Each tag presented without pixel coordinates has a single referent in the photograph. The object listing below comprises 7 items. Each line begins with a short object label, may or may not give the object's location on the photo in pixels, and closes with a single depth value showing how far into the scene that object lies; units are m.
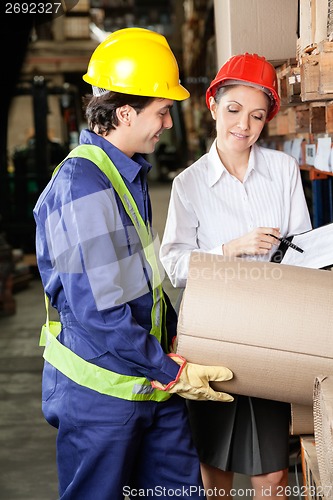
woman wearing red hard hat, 2.40
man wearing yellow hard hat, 1.97
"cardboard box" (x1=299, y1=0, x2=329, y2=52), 2.56
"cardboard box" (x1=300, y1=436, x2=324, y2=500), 2.32
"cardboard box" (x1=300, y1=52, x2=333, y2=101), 2.36
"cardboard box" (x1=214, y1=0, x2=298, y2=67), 3.06
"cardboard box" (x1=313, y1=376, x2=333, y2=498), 1.75
